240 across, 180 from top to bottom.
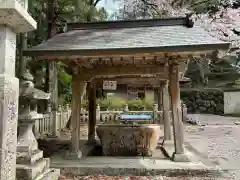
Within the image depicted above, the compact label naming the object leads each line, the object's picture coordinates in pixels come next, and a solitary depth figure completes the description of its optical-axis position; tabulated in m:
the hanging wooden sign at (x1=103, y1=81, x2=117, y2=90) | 8.16
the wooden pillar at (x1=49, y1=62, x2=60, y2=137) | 12.84
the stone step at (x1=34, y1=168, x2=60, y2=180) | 4.44
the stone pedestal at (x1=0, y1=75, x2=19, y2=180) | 2.90
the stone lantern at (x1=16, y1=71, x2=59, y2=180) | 4.28
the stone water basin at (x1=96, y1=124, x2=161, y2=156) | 7.43
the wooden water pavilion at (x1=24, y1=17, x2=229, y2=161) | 5.91
